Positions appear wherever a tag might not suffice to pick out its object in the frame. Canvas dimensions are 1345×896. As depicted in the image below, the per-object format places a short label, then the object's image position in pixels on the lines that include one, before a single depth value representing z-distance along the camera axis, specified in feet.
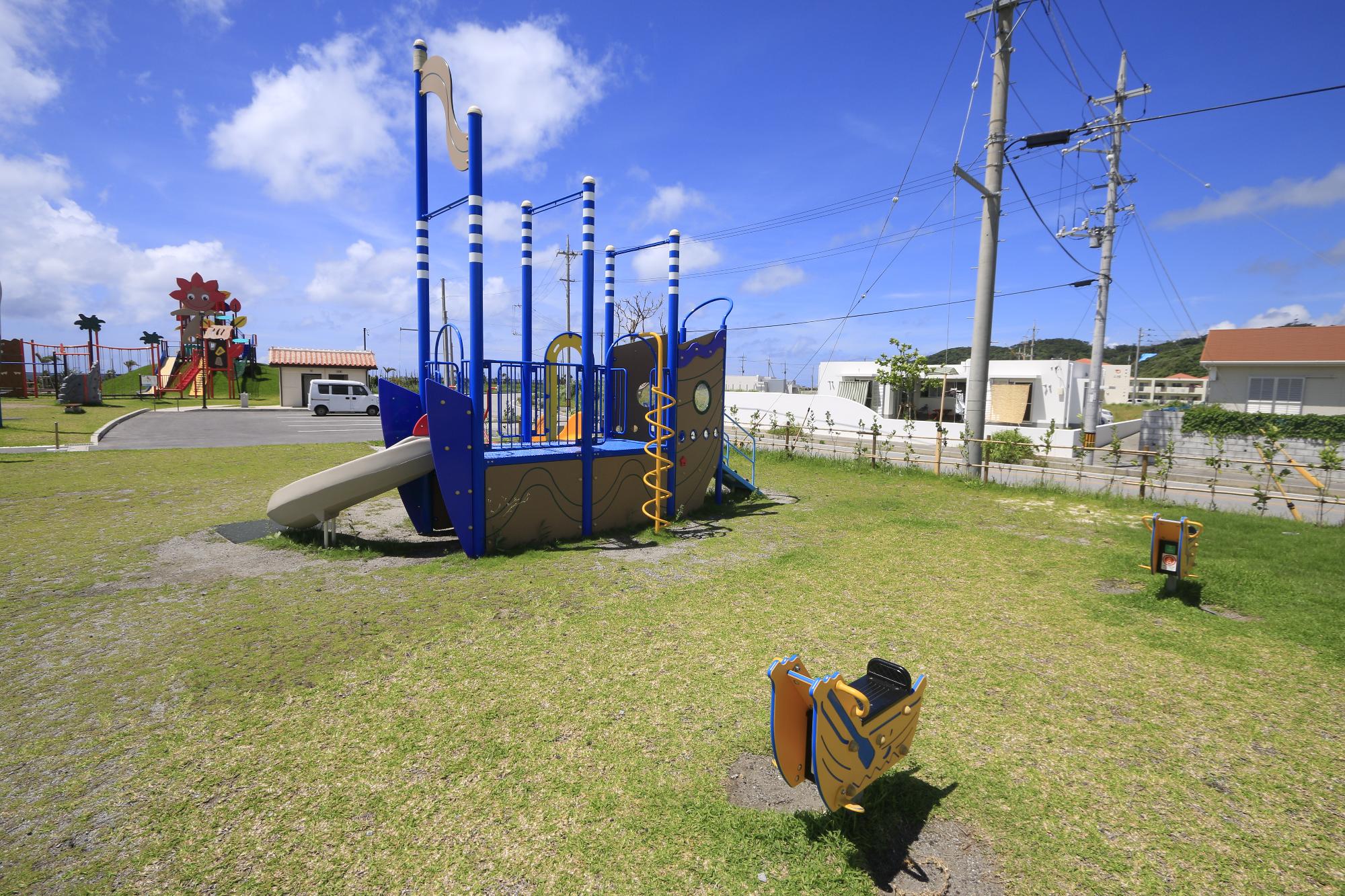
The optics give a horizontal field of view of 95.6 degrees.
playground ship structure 22.35
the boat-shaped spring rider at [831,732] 8.24
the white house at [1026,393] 89.04
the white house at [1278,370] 80.59
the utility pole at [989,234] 39.17
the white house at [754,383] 168.76
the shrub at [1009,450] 49.57
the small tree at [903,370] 90.74
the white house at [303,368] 117.80
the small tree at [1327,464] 29.43
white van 99.50
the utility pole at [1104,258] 68.85
